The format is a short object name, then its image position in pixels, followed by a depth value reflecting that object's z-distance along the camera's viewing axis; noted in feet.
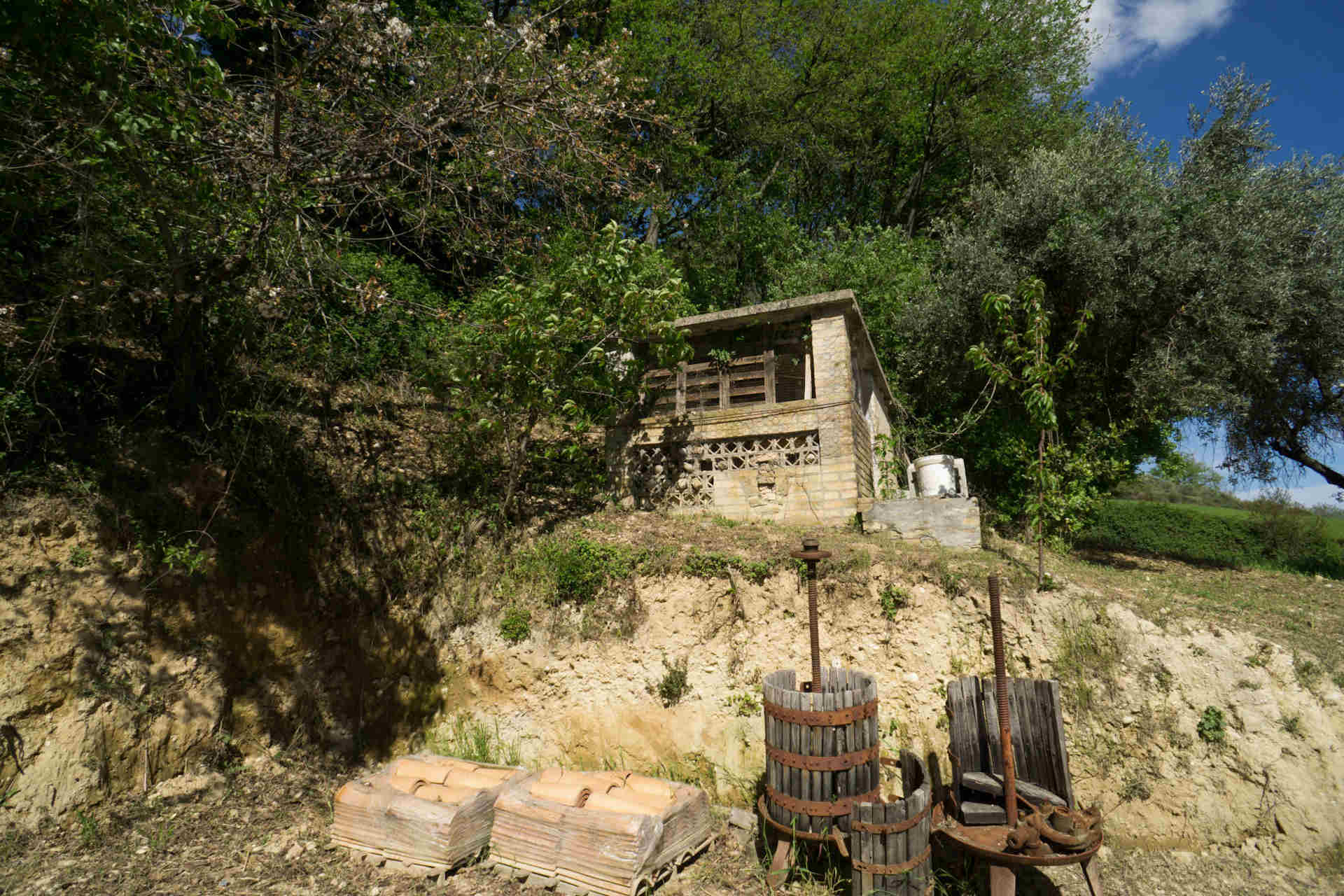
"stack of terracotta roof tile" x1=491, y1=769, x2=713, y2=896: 13.73
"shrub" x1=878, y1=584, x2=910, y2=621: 20.70
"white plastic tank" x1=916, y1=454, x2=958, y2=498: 28.45
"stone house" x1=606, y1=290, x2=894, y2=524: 29.43
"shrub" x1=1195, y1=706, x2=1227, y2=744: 17.11
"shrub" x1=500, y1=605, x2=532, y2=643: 22.02
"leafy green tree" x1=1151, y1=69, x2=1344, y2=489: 34.86
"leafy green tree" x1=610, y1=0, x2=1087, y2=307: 57.67
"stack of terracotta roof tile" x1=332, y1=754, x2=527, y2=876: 14.48
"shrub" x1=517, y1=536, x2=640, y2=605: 22.74
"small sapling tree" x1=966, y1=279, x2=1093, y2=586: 23.04
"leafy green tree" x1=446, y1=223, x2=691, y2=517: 24.75
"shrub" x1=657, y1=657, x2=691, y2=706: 20.53
